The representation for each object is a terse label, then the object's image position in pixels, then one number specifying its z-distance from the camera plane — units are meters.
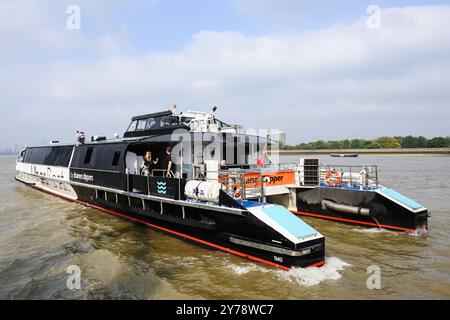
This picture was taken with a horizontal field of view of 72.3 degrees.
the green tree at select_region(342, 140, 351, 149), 126.12
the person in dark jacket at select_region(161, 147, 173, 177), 11.49
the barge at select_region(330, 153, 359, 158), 82.94
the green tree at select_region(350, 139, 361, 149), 123.11
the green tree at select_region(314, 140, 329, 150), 132.25
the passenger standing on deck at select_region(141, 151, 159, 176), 10.45
